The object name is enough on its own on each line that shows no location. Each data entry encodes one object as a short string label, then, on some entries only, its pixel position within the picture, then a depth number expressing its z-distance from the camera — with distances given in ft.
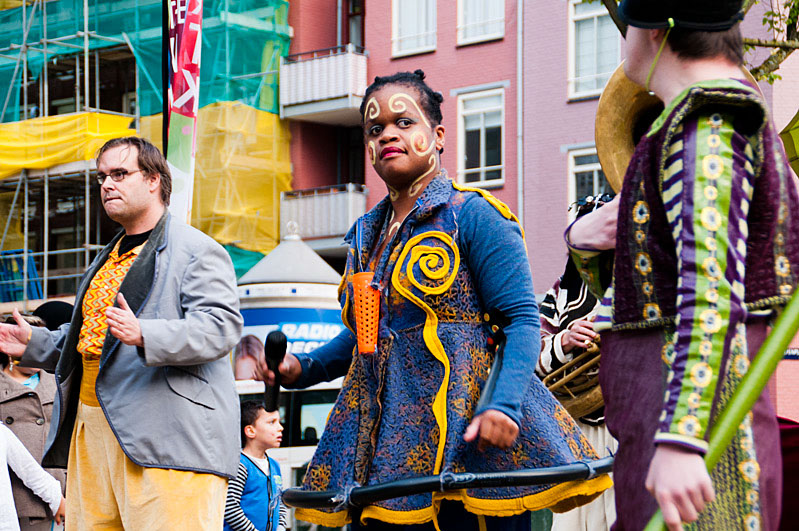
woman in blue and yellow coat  12.59
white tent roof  63.10
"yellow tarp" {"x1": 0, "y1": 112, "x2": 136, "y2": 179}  104.22
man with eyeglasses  15.79
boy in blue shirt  24.95
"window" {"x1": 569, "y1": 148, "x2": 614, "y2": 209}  87.04
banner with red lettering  27.78
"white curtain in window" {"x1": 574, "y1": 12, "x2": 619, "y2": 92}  88.07
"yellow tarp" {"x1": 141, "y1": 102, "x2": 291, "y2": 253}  101.86
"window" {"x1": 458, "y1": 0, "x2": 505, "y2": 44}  93.97
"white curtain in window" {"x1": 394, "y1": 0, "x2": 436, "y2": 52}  98.17
